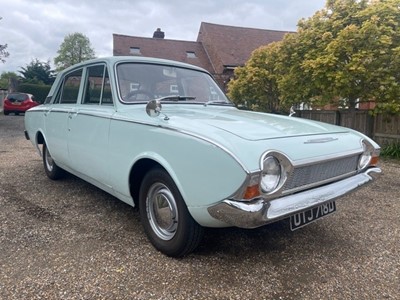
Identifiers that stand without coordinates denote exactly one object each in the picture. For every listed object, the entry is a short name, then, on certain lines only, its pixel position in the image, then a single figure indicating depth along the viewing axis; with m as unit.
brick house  24.44
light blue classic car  2.16
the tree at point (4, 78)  52.91
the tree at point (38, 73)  38.72
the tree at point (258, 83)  12.18
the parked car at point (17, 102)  18.47
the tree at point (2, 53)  16.38
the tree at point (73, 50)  50.34
